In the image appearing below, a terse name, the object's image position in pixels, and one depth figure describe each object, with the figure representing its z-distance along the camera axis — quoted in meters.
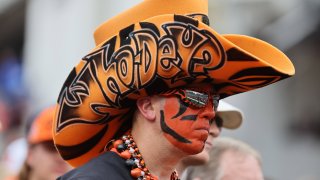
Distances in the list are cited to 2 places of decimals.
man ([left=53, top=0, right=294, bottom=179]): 7.22
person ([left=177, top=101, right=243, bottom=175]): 9.28
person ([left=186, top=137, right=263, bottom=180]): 10.35
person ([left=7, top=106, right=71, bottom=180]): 11.14
